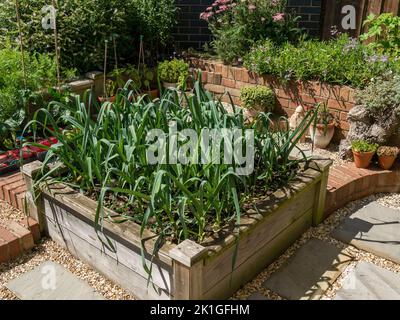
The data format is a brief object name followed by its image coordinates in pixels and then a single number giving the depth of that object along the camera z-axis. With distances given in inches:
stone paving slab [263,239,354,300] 93.4
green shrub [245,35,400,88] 148.0
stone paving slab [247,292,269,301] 91.3
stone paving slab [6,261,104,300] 90.4
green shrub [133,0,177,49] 199.9
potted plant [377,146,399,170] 131.3
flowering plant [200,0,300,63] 187.5
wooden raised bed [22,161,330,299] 77.9
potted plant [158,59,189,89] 190.7
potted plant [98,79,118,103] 177.4
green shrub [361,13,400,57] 167.0
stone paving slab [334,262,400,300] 92.2
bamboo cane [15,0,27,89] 136.9
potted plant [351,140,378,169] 131.9
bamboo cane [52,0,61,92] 145.7
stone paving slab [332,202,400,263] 107.1
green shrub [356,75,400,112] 133.1
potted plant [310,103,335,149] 147.6
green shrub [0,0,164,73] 171.2
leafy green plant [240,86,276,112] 163.9
